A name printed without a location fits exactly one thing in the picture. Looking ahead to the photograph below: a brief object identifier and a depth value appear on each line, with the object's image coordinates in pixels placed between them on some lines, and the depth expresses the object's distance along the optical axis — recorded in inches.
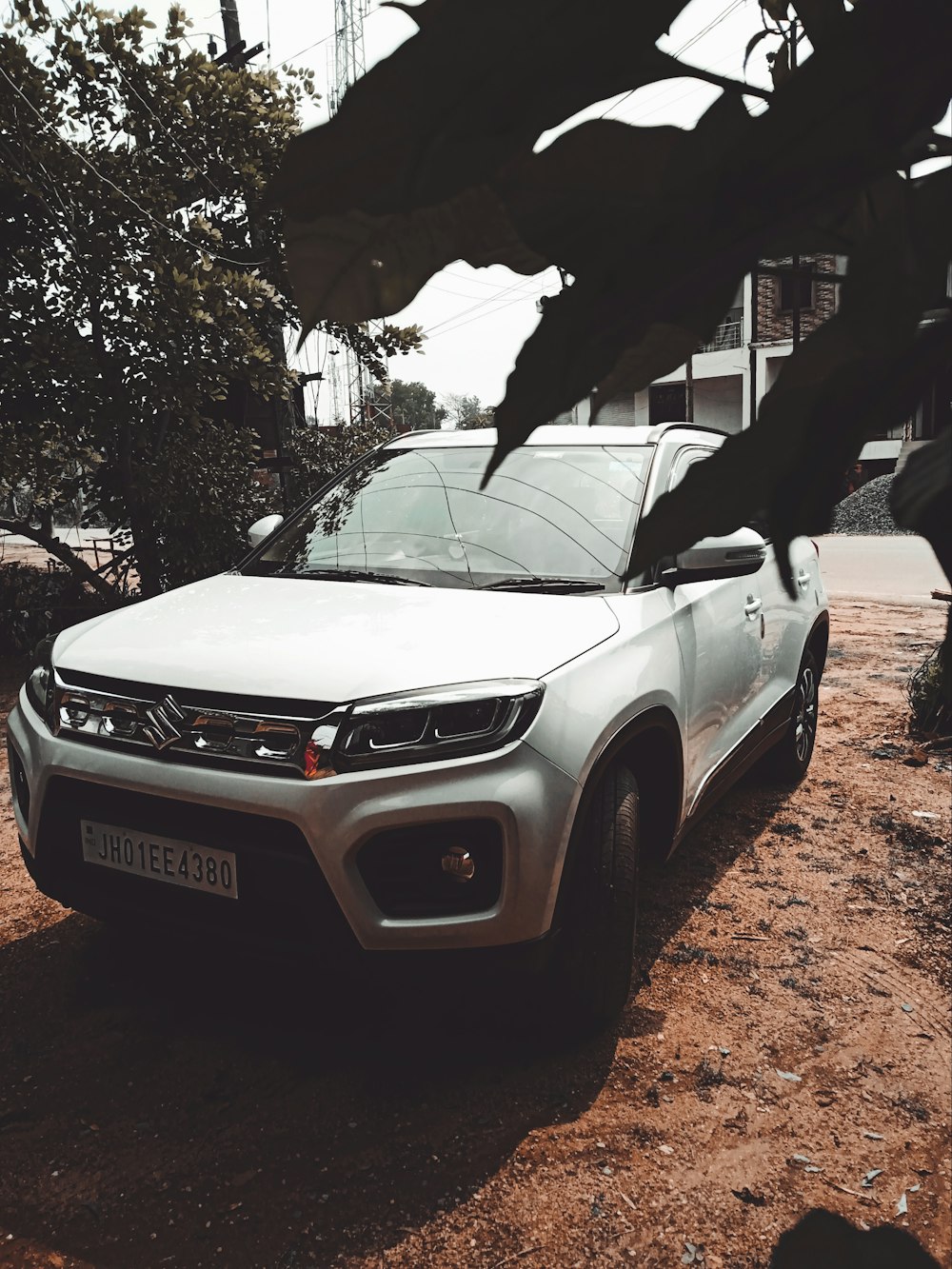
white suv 88.4
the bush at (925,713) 210.7
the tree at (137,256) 273.3
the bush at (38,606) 329.4
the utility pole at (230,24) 423.1
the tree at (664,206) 13.4
